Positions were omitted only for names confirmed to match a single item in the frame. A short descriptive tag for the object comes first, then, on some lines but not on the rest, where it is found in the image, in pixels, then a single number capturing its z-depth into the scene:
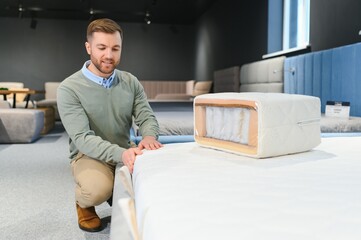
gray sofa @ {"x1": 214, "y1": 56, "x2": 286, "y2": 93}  4.43
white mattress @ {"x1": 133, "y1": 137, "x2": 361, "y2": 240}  0.59
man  1.61
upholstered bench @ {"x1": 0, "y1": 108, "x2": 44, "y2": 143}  4.83
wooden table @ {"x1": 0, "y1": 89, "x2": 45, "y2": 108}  6.17
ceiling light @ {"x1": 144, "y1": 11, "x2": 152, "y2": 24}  8.76
